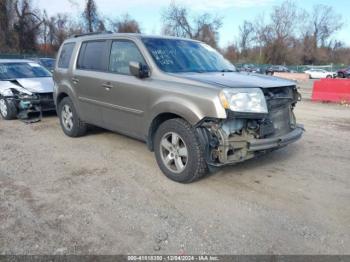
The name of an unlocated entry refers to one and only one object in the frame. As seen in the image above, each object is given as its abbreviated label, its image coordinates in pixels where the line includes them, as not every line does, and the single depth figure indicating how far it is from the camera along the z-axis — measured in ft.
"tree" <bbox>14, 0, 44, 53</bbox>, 158.71
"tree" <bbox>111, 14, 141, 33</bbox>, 184.49
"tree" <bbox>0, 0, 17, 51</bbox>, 152.76
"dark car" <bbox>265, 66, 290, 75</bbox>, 162.73
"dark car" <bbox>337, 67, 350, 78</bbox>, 127.03
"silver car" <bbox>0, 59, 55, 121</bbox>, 28.04
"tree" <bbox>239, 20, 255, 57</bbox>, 271.28
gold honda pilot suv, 13.46
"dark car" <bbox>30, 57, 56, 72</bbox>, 59.06
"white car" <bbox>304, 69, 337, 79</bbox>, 150.87
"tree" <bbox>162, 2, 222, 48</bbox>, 225.76
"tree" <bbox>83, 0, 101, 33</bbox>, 152.66
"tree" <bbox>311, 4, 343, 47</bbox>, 280.72
